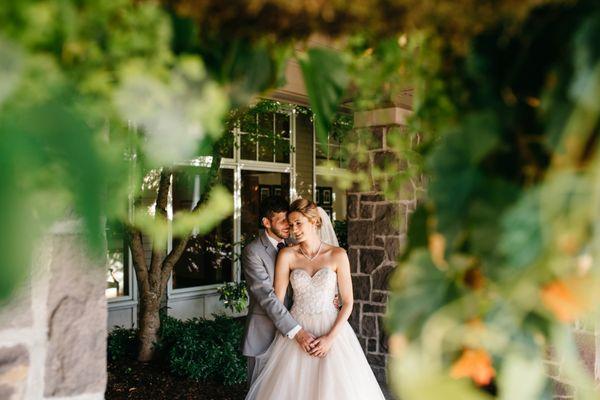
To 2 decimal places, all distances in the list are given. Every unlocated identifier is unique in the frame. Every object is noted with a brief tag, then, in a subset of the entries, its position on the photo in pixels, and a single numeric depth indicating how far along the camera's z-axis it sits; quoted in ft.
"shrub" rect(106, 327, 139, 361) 21.25
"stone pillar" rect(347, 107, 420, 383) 18.21
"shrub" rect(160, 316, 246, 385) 19.86
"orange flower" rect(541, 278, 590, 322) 2.08
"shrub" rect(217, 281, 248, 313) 26.53
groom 14.42
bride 14.08
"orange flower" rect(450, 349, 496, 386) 2.27
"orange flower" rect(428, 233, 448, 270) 2.21
